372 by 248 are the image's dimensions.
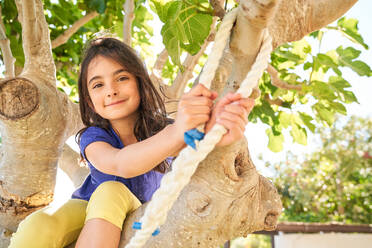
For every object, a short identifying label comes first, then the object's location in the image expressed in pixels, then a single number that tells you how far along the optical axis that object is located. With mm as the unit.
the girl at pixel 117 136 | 658
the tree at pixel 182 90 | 766
